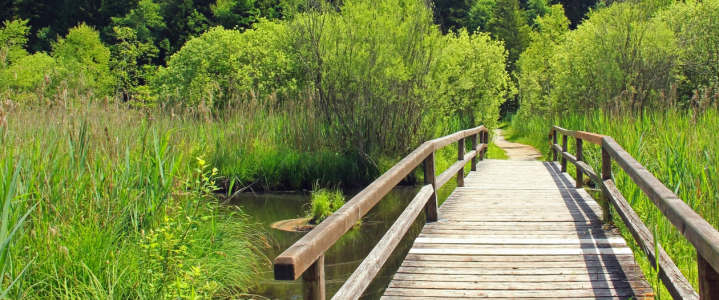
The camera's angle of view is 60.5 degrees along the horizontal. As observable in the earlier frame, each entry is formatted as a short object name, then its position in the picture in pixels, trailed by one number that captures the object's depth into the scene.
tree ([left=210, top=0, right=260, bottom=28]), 45.94
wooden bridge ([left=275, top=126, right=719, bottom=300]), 2.29
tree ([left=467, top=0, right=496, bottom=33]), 56.62
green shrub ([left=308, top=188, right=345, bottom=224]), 7.82
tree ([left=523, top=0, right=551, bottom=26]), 62.56
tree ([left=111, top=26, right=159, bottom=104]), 35.28
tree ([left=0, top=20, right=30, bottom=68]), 36.72
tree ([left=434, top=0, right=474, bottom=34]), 55.88
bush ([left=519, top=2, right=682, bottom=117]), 14.23
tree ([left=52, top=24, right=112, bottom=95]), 40.61
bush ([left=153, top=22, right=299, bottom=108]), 27.12
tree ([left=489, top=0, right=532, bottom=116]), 51.26
